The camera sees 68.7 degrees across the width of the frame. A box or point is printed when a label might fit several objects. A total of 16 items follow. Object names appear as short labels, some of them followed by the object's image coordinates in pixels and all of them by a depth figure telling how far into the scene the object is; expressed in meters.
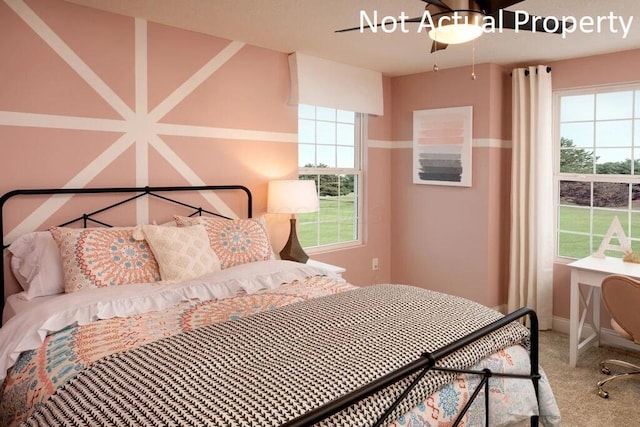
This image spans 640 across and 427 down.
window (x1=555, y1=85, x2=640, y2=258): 3.79
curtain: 4.04
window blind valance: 3.88
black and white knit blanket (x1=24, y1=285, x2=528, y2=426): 1.25
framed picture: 4.33
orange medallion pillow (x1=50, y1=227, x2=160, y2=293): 2.43
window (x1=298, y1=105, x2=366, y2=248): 4.25
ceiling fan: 1.83
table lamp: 3.61
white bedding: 1.95
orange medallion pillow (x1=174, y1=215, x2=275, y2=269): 3.00
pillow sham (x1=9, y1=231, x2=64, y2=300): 2.47
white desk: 3.25
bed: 1.32
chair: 2.72
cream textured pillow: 2.65
